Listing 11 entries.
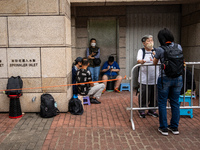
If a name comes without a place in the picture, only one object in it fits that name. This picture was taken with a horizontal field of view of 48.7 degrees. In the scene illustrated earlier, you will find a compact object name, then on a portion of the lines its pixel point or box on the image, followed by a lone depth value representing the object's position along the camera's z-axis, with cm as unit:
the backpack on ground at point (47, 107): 549
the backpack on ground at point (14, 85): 547
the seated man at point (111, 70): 852
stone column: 562
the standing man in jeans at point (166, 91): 433
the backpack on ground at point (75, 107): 580
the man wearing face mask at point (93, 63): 864
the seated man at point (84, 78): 620
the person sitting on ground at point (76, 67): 660
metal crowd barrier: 488
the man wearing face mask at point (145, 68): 526
